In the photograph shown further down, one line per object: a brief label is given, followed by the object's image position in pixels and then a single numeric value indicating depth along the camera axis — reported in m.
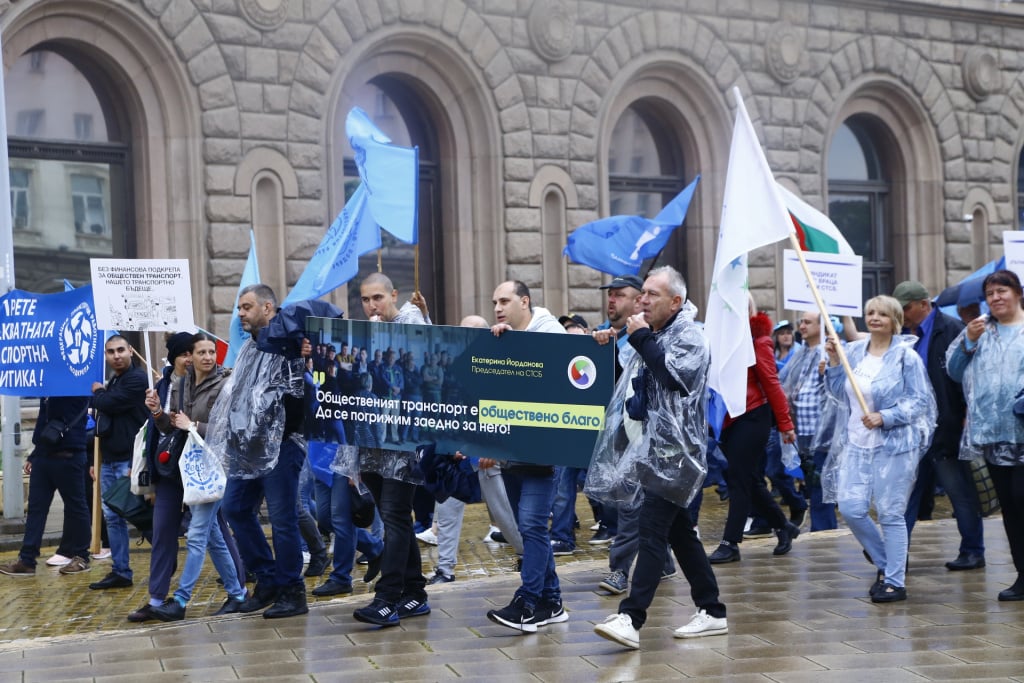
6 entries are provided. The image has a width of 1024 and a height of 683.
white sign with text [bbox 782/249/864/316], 10.27
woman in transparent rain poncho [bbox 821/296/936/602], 8.20
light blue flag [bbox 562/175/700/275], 13.89
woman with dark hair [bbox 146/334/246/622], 8.40
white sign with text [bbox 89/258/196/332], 9.41
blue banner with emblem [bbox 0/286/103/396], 10.69
